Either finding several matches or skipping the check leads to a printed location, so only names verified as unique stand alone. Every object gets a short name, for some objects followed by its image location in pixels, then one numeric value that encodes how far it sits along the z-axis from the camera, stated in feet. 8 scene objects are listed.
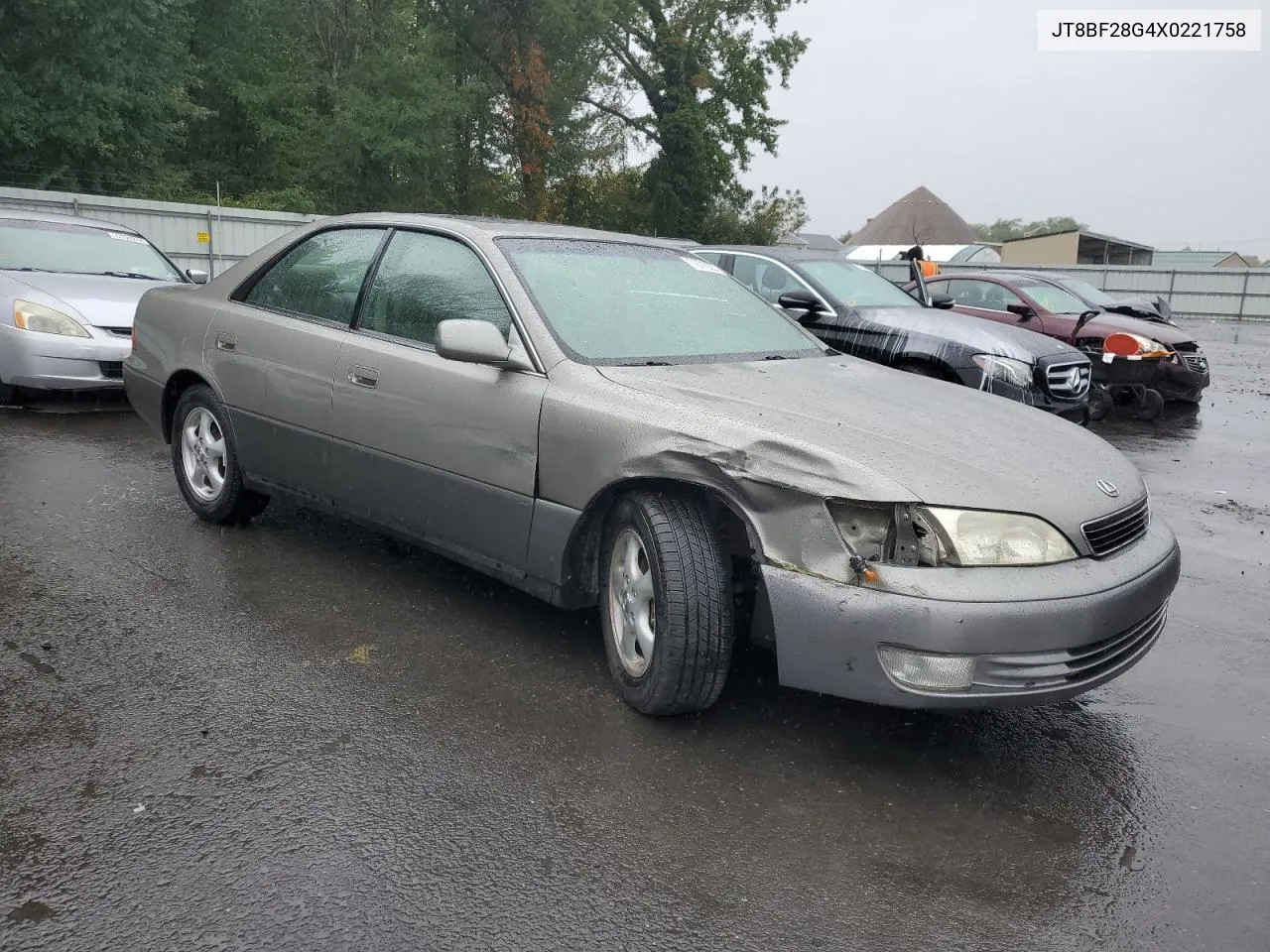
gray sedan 9.42
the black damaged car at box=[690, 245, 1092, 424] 24.86
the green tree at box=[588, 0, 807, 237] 128.88
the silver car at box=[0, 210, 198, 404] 25.26
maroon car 35.58
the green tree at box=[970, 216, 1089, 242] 415.23
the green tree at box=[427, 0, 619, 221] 116.57
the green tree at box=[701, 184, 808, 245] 138.82
